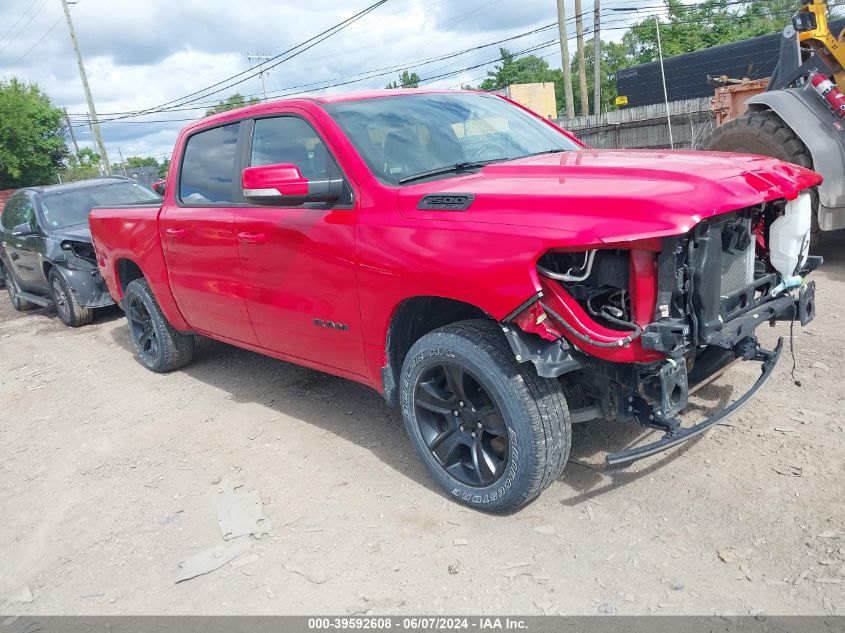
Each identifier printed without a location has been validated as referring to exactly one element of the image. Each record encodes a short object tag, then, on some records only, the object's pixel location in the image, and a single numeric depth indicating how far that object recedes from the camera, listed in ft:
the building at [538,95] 141.28
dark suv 26.37
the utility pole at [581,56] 78.79
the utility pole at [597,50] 88.12
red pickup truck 8.52
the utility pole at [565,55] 71.05
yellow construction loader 18.90
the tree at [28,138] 109.50
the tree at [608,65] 182.19
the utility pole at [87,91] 109.81
